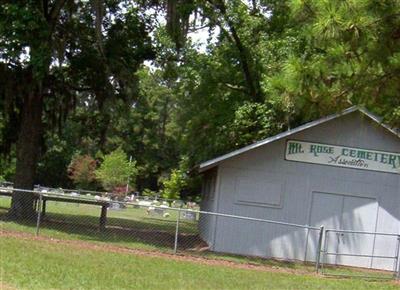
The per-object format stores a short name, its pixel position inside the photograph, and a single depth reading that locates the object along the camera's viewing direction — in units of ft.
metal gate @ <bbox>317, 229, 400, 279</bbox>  64.03
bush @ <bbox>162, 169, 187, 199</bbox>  172.67
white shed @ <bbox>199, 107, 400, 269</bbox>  64.18
